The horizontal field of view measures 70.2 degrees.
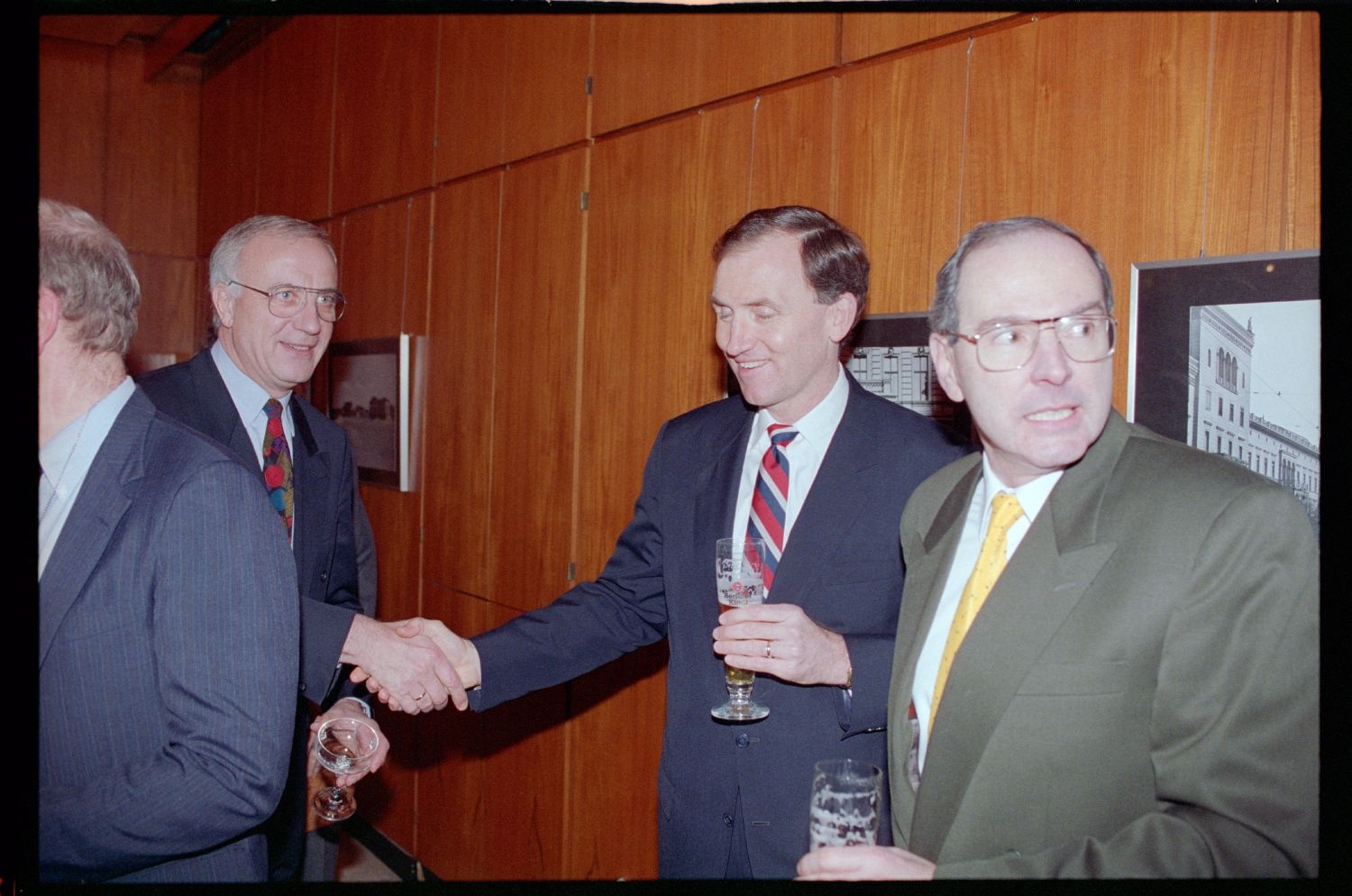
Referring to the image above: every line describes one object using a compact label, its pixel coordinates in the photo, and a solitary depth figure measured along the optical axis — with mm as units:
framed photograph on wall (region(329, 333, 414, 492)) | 4605
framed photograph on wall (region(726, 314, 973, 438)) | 2586
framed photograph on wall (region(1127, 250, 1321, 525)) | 1867
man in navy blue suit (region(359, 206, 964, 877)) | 2080
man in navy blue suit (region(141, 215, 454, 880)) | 2508
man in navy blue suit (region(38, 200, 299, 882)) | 1541
